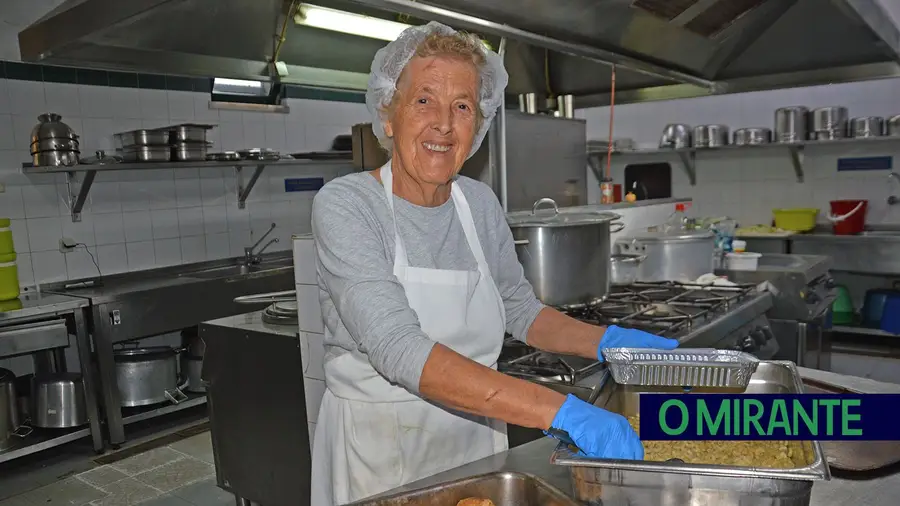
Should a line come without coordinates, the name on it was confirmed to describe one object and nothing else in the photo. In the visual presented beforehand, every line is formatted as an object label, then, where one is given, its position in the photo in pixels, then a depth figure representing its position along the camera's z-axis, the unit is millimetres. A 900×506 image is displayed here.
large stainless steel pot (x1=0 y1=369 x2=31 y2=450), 3834
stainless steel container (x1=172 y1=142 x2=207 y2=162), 4582
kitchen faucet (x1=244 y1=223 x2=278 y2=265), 5402
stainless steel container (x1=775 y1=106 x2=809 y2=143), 5750
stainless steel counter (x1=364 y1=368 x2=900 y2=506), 1290
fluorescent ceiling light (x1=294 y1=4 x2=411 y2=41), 3350
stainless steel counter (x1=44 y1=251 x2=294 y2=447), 4109
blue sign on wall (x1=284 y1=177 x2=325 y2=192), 5953
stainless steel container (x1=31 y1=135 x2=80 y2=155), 4164
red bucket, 5541
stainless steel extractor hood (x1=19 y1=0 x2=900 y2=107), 2959
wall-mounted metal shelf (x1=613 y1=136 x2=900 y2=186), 5688
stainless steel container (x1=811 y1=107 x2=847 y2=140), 5598
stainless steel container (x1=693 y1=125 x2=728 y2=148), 6203
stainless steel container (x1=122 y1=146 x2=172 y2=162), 4441
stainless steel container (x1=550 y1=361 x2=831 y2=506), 1003
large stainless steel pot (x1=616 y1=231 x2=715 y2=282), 3389
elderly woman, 1523
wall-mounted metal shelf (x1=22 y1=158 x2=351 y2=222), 4238
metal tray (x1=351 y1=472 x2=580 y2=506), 1200
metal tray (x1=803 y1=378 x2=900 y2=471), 1410
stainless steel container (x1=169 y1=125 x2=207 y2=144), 4555
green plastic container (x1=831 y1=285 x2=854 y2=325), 5699
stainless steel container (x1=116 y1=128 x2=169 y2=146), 4438
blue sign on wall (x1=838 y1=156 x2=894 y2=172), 5701
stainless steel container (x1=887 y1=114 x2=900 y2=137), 5340
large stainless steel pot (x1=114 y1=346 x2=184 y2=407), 4391
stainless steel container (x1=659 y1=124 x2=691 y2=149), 6402
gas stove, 1993
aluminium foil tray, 1399
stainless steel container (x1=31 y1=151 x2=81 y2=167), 4184
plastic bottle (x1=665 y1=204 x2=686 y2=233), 3904
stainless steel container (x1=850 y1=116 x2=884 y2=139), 5457
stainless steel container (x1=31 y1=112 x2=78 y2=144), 4164
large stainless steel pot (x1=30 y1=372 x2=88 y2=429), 3984
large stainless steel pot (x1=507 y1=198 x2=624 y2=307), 2543
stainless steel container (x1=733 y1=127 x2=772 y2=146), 5918
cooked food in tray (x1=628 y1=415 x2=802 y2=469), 1240
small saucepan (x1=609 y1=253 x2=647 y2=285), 3385
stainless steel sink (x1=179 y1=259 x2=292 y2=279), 4841
